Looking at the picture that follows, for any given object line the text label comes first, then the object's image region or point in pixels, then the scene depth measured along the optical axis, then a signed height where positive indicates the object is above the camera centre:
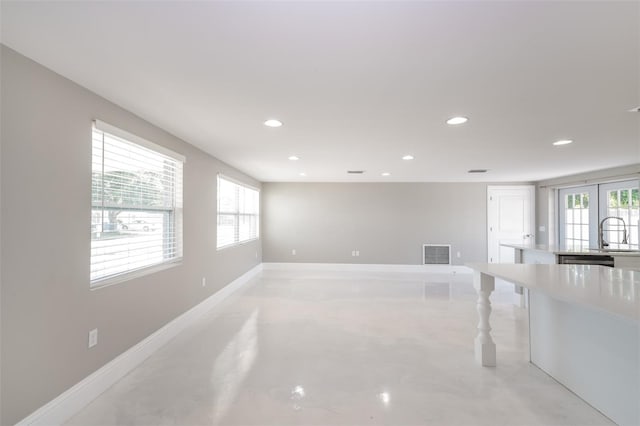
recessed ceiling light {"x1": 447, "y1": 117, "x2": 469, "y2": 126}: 2.67 +0.88
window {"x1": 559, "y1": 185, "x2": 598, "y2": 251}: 5.74 +0.07
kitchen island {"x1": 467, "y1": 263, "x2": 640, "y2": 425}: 1.78 -0.81
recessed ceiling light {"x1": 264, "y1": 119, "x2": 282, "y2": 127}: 2.75 +0.88
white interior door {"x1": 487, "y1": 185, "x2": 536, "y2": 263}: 7.14 +0.03
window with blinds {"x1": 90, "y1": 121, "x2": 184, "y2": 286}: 2.32 +0.13
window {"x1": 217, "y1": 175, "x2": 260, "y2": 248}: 4.99 +0.11
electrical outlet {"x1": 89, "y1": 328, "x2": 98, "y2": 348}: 2.18 -0.86
